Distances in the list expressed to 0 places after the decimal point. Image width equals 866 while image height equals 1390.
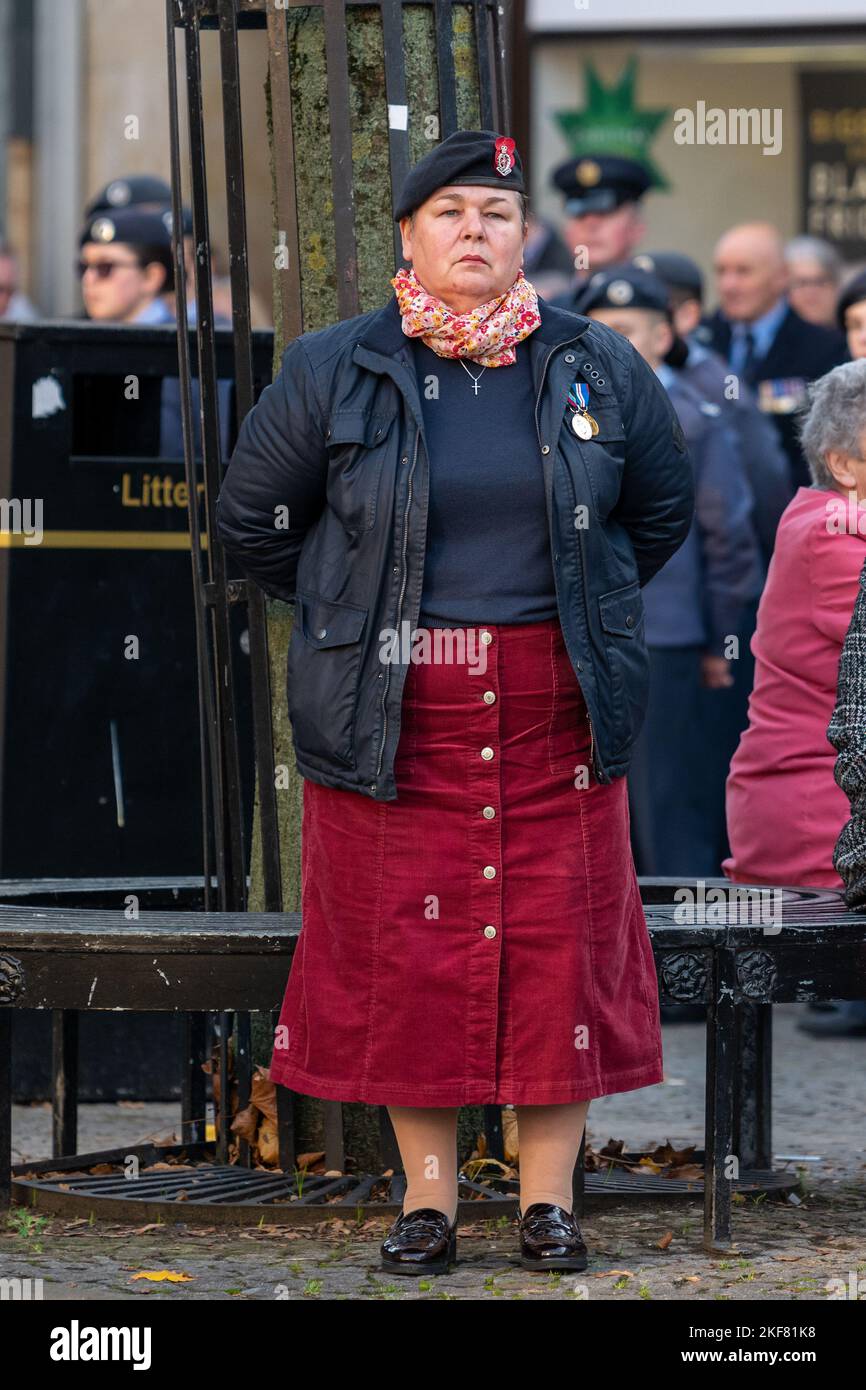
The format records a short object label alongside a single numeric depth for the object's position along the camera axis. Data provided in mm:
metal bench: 9706
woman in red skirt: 9056
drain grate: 10117
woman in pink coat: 11194
